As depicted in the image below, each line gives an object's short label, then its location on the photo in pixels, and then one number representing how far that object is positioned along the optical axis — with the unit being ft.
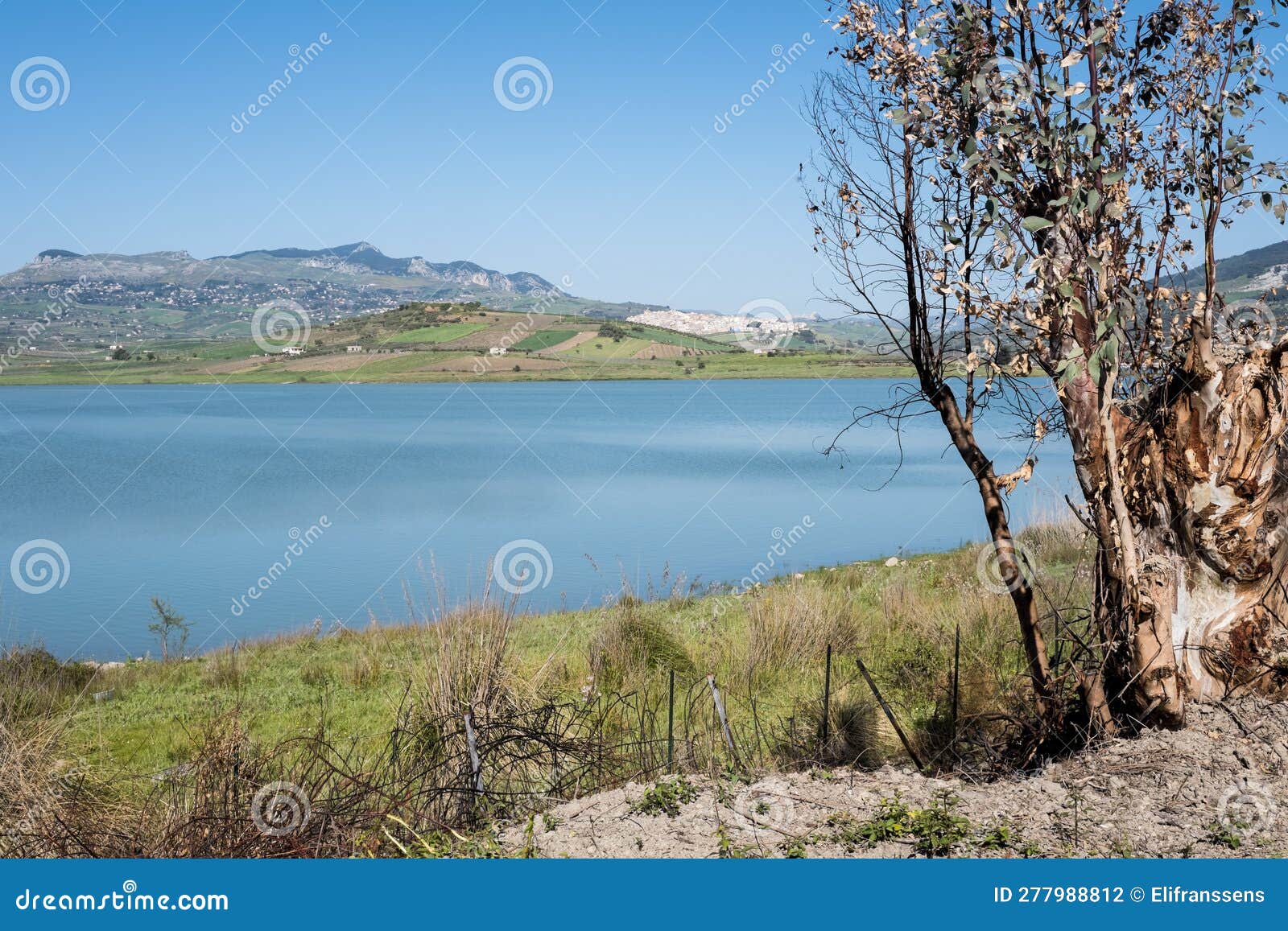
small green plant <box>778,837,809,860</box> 10.34
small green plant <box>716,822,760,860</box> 10.57
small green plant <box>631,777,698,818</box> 12.07
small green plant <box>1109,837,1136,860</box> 10.25
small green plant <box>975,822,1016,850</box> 10.49
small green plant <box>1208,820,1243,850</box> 10.32
